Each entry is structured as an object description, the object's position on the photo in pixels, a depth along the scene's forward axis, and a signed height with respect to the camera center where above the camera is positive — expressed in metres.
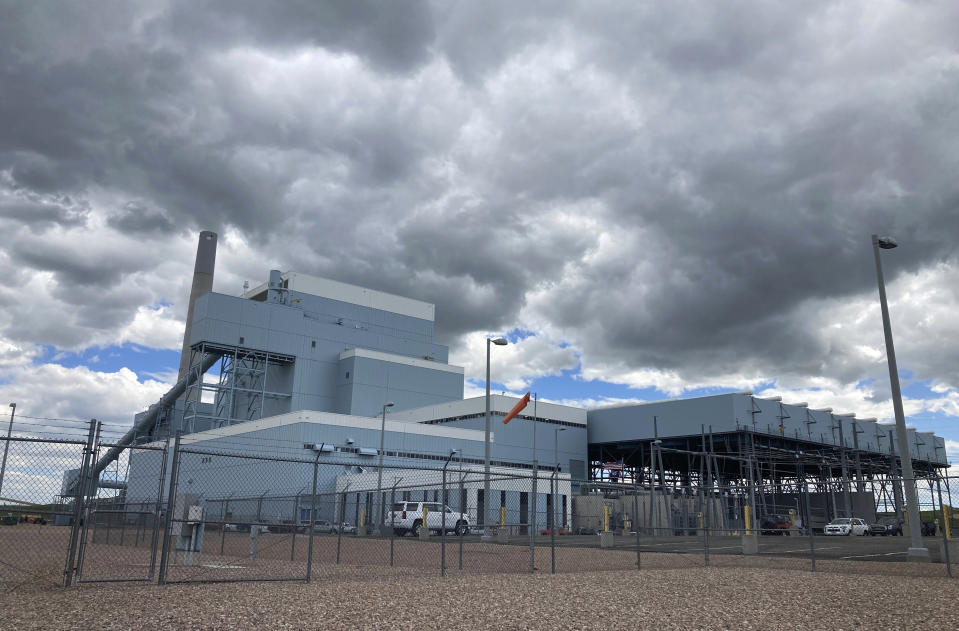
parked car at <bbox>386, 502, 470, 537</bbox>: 35.50 -1.00
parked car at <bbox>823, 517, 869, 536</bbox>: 46.47 -1.42
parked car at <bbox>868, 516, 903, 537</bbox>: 50.65 -1.66
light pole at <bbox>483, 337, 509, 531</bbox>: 31.91 +6.86
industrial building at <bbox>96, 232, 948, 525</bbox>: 57.41 +7.74
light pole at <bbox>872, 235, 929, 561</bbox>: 20.30 +1.87
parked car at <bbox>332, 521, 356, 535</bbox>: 38.72 -1.69
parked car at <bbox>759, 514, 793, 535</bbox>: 48.54 -1.26
